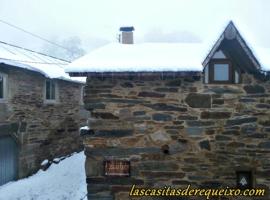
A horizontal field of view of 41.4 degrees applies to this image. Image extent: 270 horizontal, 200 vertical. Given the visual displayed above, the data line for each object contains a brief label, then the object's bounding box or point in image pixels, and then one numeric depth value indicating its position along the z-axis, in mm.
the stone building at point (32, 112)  13539
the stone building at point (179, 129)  8859
